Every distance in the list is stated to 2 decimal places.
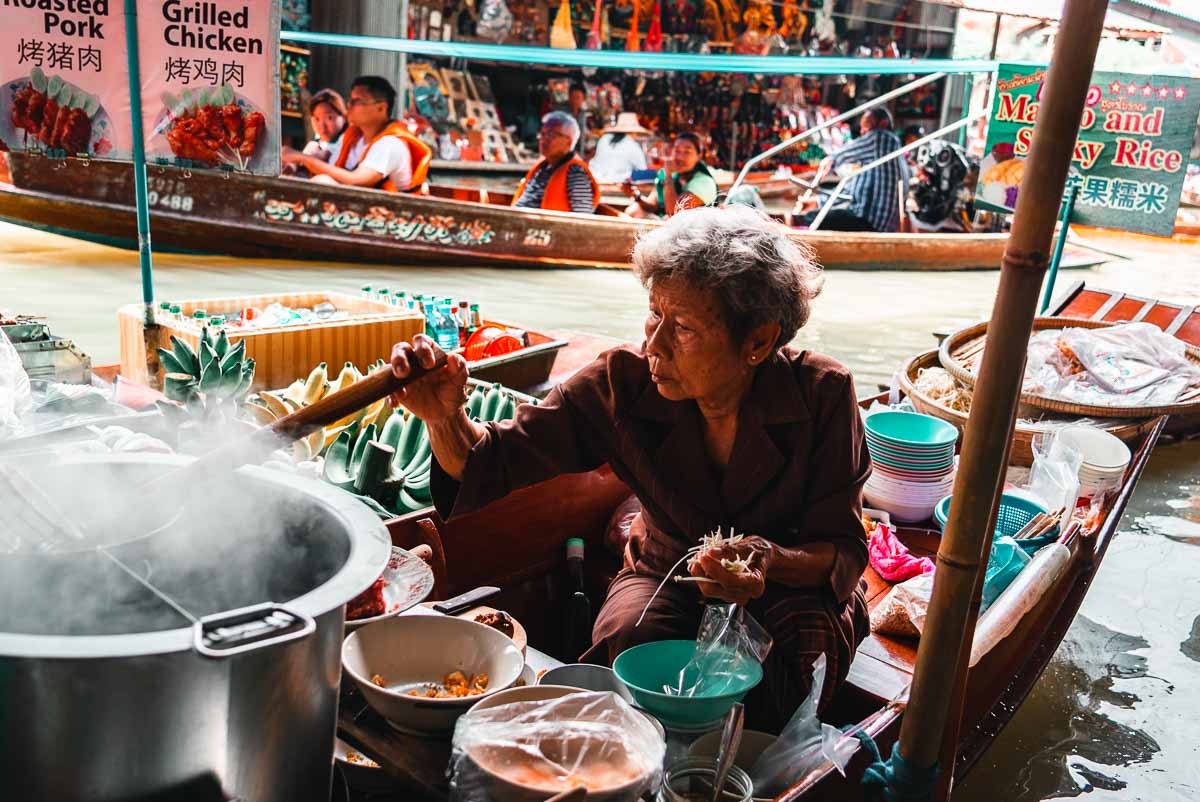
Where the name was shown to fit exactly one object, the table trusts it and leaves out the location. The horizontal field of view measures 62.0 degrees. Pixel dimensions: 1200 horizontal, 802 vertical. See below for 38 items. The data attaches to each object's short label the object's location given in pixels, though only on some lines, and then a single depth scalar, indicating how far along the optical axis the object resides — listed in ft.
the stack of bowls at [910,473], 10.50
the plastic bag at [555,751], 4.12
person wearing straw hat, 43.06
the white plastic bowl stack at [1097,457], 10.52
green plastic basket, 9.99
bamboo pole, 4.00
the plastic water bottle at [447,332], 13.73
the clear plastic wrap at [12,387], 7.59
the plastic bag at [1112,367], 14.53
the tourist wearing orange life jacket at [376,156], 22.93
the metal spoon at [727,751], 4.83
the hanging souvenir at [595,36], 44.09
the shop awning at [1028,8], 25.46
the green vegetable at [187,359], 9.12
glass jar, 4.89
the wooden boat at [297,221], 24.38
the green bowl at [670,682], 5.27
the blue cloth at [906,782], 5.04
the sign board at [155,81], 9.48
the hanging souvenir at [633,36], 45.29
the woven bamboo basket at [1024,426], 13.07
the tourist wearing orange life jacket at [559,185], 26.58
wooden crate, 11.50
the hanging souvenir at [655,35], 45.77
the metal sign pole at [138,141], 9.50
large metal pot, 3.23
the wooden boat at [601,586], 7.31
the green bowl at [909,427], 11.20
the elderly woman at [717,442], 5.85
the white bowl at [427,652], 5.18
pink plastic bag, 9.70
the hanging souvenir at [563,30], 42.68
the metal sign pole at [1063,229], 16.97
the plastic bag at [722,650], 5.68
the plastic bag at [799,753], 5.31
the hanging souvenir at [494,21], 42.11
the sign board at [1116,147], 15.96
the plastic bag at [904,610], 8.34
